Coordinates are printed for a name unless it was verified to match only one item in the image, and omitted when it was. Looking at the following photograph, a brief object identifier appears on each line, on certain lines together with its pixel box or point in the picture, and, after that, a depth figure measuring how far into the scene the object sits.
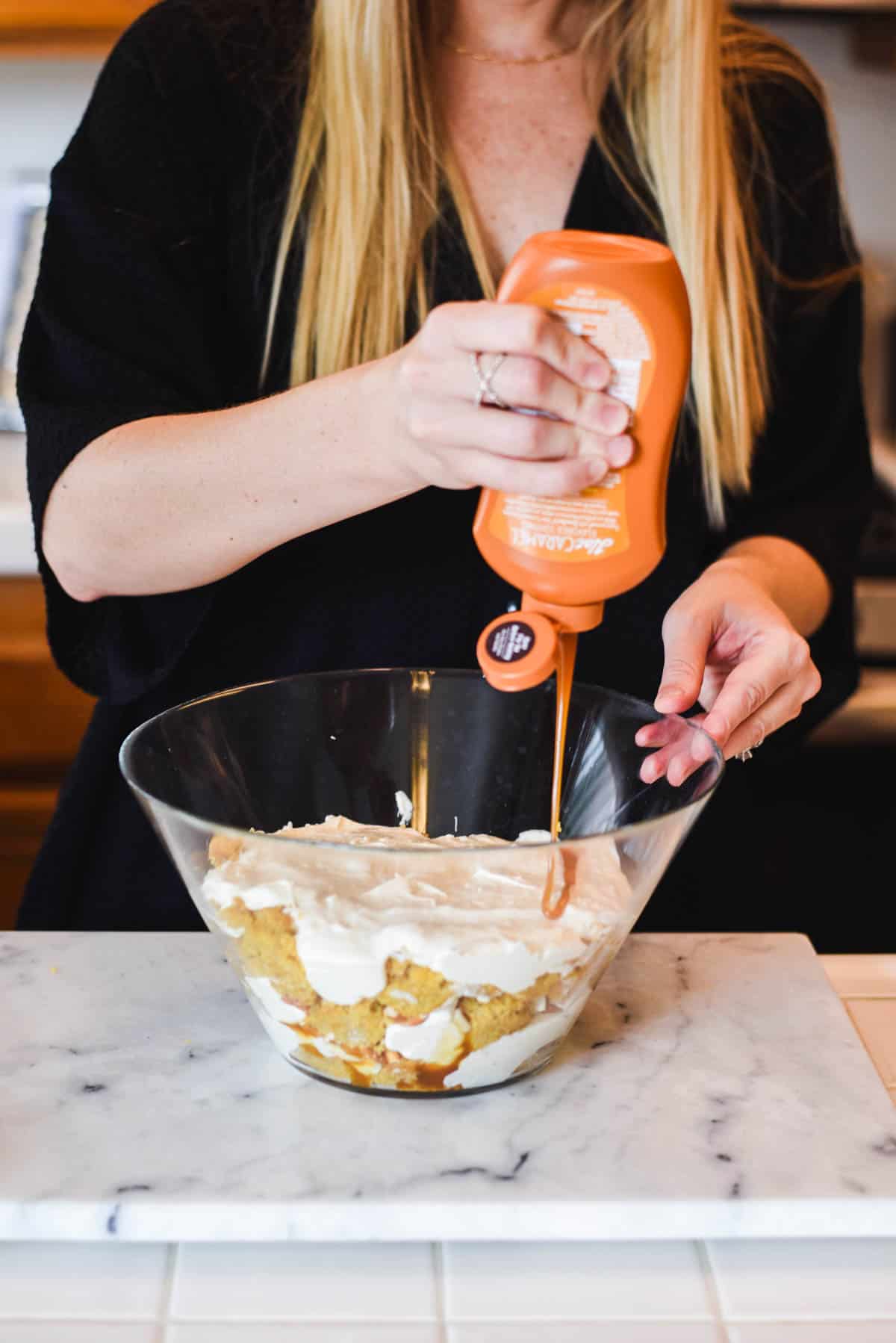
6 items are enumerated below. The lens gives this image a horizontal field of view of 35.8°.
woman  0.97
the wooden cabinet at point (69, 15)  1.90
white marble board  0.64
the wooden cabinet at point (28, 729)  1.84
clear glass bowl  0.68
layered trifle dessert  0.68
